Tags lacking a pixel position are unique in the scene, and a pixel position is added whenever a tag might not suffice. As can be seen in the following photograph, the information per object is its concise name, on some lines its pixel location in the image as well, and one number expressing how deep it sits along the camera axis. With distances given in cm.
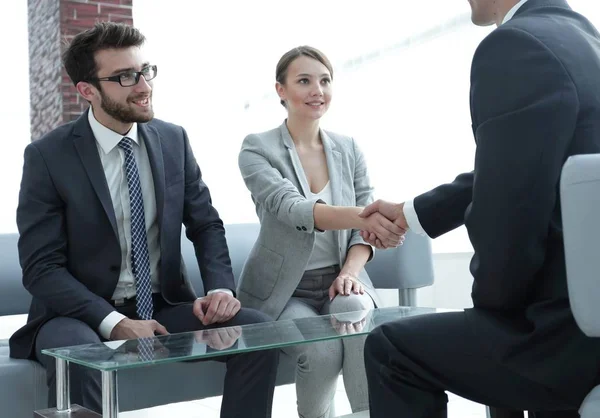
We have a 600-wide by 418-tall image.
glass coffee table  160
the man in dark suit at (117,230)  219
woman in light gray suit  247
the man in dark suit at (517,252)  130
